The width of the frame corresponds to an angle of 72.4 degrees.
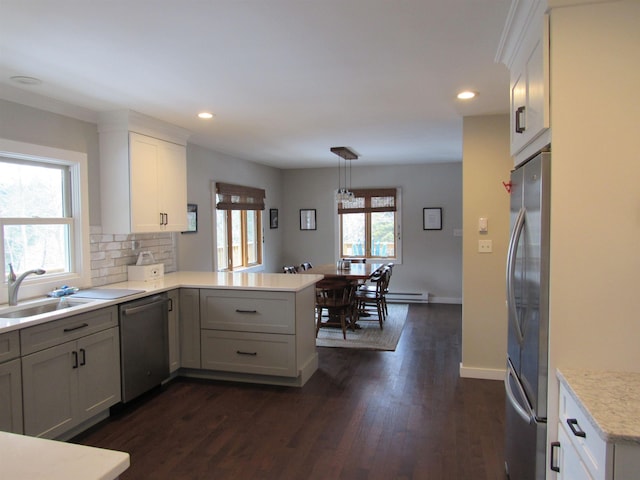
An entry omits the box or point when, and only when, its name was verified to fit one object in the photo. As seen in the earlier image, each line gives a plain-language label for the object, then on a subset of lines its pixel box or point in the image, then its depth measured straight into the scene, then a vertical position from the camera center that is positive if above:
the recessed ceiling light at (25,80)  2.78 +1.01
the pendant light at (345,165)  5.81 +1.07
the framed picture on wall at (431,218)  7.44 +0.20
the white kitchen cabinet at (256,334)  3.65 -0.87
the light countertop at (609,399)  1.20 -0.54
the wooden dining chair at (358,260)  7.50 -0.50
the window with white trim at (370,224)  7.68 +0.12
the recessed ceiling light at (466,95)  3.21 +1.01
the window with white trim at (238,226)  5.95 +0.10
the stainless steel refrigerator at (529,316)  1.69 -0.36
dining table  5.32 -0.52
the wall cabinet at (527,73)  1.69 +0.69
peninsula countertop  3.10 -0.44
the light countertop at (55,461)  0.92 -0.50
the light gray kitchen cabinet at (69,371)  2.53 -0.87
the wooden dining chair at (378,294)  5.79 -0.87
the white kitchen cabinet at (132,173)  3.72 +0.54
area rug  4.95 -1.28
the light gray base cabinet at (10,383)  2.35 -0.81
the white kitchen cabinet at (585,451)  1.19 -0.66
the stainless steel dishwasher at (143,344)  3.23 -0.87
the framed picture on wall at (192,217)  5.15 +0.19
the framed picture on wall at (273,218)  7.59 +0.25
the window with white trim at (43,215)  3.12 +0.16
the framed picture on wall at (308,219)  8.05 +0.24
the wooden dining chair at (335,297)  5.18 -0.79
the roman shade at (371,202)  7.63 +0.52
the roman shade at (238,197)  5.82 +0.52
